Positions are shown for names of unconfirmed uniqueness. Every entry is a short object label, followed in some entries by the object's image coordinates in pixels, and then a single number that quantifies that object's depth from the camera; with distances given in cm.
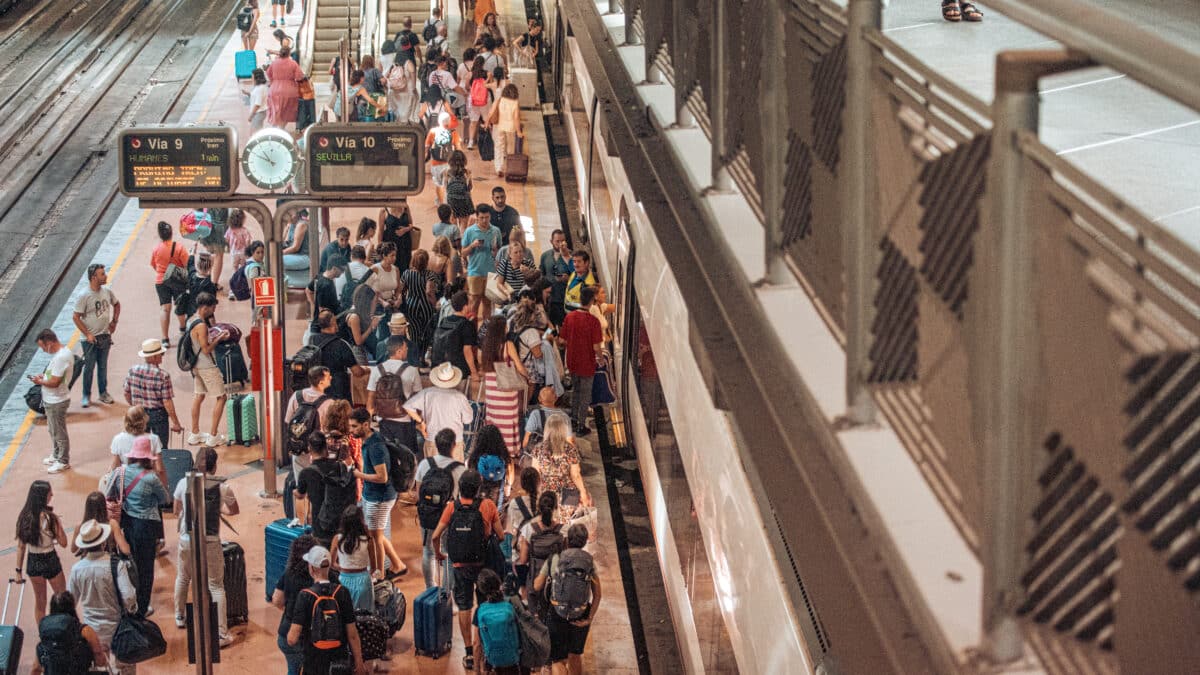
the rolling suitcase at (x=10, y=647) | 946
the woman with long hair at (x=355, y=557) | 995
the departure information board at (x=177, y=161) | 1306
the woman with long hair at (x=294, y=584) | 942
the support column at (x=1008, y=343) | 244
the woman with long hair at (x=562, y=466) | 1176
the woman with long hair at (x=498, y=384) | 1316
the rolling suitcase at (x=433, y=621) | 1055
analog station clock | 1482
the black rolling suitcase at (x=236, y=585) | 1086
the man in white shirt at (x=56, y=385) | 1368
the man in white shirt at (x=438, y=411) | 1224
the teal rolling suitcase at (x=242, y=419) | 1463
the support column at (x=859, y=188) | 348
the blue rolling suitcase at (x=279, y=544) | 1066
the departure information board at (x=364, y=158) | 1323
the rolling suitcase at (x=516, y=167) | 2398
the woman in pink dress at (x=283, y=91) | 2439
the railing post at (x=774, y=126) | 473
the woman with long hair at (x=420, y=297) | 1527
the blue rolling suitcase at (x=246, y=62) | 3014
